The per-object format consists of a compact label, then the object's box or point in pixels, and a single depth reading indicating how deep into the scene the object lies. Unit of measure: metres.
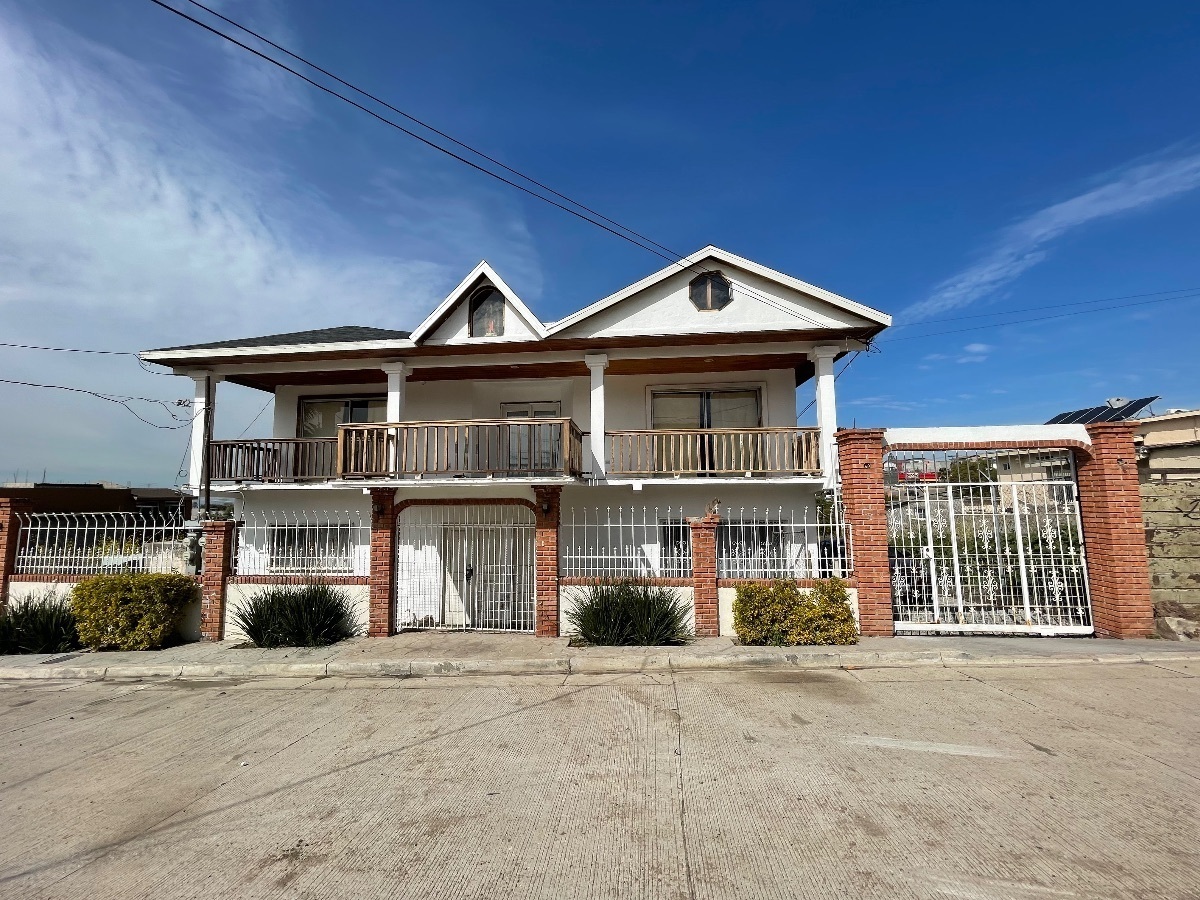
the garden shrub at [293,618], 9.42
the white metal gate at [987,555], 9.05
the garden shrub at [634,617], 8.70
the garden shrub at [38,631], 9.38
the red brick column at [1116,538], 8.47
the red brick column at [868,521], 8.78
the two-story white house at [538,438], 11.03
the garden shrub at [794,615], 8.40
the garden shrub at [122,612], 9.29
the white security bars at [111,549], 10.09
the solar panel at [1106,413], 11.86
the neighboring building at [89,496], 19.77
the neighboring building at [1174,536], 8.46
